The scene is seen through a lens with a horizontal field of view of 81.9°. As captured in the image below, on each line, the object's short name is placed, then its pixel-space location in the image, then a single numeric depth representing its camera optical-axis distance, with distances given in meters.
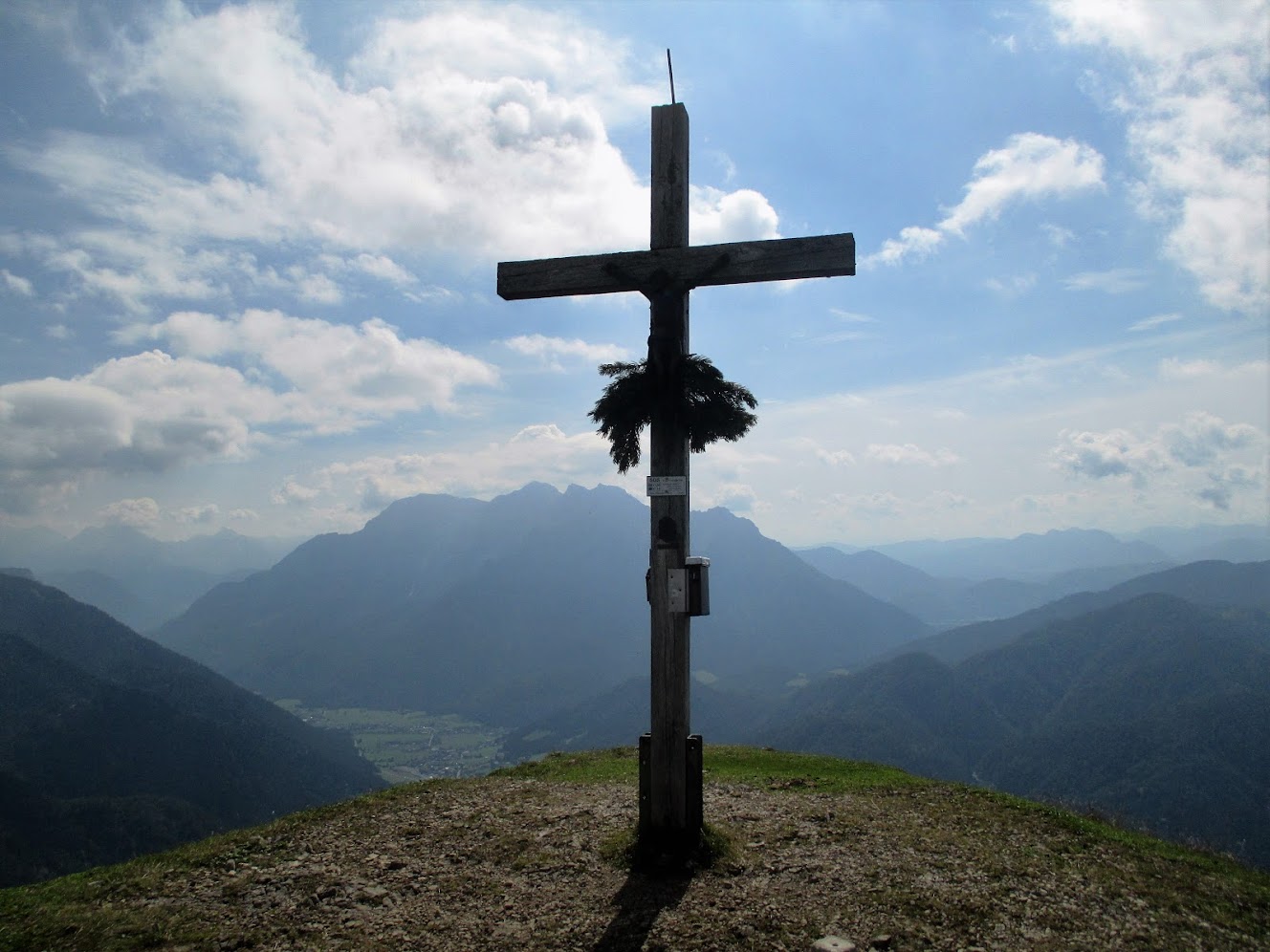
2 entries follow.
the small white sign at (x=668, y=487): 9.09
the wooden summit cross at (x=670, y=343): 8.88
